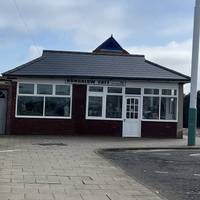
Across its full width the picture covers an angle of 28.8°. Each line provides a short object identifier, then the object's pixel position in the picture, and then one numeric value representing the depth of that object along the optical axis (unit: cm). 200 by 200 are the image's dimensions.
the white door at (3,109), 2166
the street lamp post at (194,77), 1798
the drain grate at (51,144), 1655
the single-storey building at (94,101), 2142
